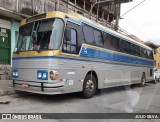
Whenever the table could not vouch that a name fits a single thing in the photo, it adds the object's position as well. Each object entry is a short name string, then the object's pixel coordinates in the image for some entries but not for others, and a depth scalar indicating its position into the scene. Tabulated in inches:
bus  300.5
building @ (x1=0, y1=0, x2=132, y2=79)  511.7
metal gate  530.6
